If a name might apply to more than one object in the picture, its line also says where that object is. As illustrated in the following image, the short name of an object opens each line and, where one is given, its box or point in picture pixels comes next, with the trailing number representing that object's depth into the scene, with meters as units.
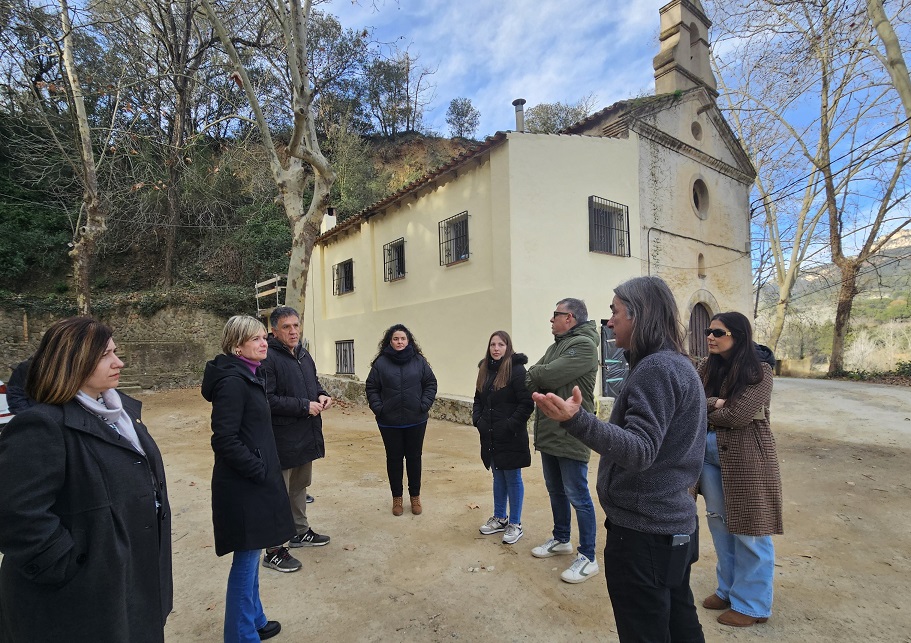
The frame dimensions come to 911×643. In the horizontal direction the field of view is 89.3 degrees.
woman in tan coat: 2.63
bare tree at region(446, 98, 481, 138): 31.80
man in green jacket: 3.15
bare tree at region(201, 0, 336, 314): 7.45
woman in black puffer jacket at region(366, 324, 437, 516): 4.35
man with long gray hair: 1.64
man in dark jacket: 3.43
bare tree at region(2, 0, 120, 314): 10.73
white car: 5.79
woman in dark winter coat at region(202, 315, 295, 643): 2.37
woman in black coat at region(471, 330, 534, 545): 3.72
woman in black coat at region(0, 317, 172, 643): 1.45
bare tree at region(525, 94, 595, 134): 26.69
